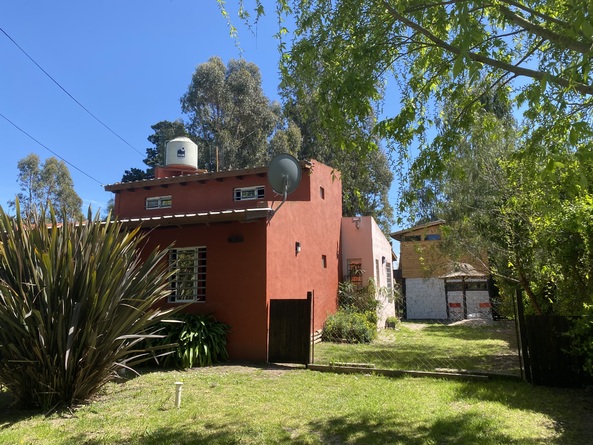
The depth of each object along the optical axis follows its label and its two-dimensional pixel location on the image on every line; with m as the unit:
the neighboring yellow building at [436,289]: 23.78
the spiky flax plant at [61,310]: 5.73
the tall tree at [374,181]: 28.93
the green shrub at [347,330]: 13.44
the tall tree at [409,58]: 4.88
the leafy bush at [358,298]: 15.75
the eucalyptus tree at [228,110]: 30.56
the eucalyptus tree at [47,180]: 35.78
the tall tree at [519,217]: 6.66
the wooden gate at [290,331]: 9.24
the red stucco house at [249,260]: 9.86
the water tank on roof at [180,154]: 18.12
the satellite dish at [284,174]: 9.30
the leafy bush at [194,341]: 9.02
